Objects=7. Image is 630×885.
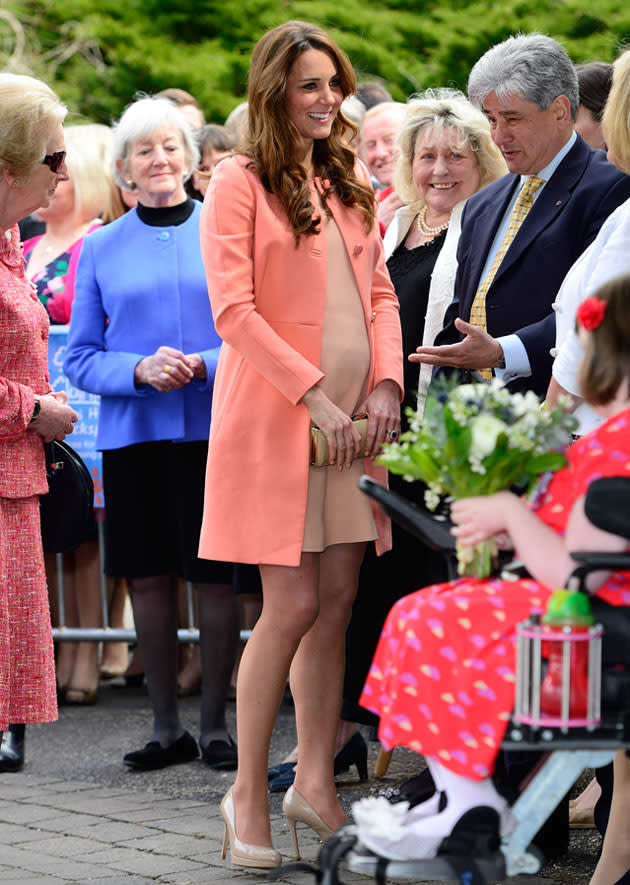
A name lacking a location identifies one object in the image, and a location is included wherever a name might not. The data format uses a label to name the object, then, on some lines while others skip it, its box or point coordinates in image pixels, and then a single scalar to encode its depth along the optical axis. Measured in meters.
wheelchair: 5.66
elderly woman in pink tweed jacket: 8.62
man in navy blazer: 8.97
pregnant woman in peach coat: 8.66
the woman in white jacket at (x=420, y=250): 10.57
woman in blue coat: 11.49
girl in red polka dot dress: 5.77
